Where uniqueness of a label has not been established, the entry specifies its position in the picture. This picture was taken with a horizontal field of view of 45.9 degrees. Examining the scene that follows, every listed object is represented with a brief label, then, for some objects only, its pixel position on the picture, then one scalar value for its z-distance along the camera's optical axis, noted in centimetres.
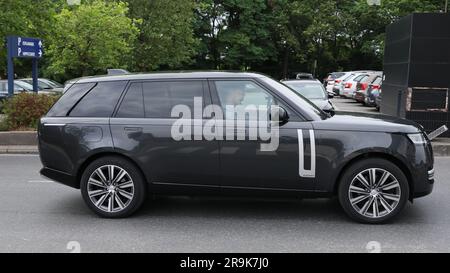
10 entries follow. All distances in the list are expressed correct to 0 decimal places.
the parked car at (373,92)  1919
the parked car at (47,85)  2238
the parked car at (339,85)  2627
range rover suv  578
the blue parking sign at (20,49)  1385
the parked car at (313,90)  1327
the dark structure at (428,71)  1226
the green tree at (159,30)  2728
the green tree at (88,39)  1984
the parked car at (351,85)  2383
